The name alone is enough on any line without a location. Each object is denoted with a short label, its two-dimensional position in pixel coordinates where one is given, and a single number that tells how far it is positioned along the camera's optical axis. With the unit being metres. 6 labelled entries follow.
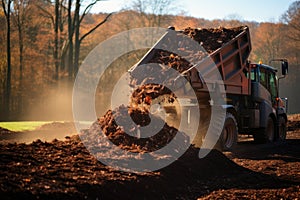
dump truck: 11.02
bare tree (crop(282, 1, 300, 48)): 48.22
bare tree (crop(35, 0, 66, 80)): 32.12
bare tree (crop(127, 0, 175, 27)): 39.56
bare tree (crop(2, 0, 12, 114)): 30.75
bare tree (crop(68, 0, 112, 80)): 30.93
